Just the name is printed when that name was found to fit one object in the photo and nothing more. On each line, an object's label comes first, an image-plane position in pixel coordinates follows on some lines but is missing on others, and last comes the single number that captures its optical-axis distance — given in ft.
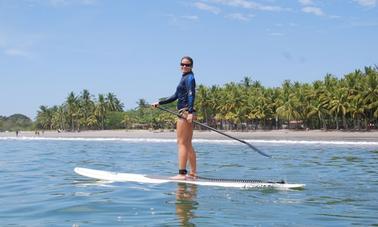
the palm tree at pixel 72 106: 454.81
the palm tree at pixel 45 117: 531.09
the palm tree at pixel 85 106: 453.58
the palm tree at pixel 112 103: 471.21
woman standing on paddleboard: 30.66
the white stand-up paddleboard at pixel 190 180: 28.32
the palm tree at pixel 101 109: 449.89
